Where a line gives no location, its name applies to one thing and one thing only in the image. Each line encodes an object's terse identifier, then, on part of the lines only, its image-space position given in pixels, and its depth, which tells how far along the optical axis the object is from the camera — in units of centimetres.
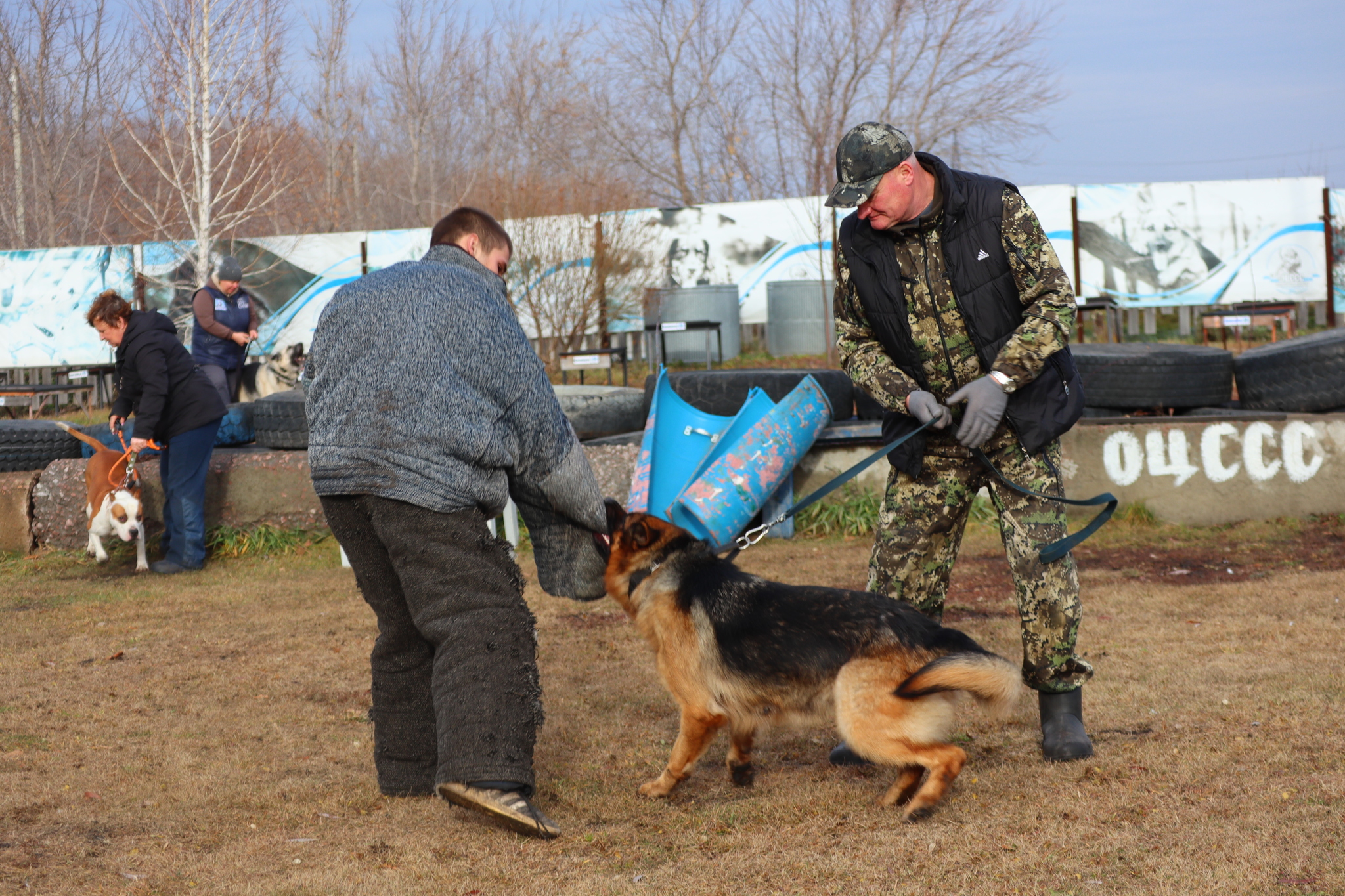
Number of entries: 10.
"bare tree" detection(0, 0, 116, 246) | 2528
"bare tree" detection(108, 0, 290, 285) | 1587
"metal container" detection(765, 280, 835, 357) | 1697
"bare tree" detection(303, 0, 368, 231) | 3170
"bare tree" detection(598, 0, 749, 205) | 2778
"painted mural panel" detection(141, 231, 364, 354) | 1756
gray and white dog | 1282
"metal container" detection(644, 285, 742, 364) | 1683
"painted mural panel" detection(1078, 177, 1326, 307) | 1636
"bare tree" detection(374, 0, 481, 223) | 3547
